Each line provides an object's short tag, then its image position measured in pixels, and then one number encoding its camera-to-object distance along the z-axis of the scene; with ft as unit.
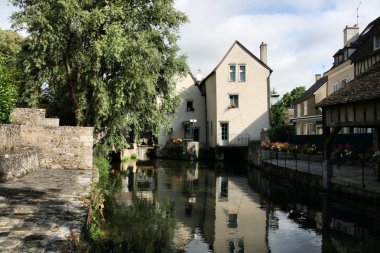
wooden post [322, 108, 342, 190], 56.70
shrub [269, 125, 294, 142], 126.82
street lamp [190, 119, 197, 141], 140.87
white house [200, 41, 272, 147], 138.00
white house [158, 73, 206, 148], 151.12
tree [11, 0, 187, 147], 63.57
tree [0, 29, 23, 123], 50.01
